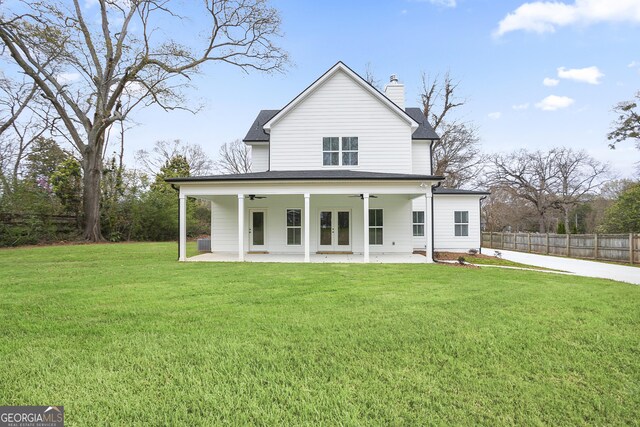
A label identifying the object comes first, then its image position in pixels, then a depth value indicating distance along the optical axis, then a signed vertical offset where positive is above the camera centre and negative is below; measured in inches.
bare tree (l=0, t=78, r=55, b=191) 929.8 +323.6
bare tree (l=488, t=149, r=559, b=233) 1346.0 +206.1
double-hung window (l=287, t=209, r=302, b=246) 594.9 -3.4
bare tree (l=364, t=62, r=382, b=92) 1108.5 +520.7
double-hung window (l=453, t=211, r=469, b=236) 647.1 +4.3
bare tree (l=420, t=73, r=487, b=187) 1076.5 +313.7
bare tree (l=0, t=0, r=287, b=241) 791.7 +438.4
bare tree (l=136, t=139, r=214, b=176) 1482.5 +333.5
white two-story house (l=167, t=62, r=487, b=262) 585.0 +108.5
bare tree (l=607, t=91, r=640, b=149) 854.5 +273.7
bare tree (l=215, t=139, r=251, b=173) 1582.3 +340.2
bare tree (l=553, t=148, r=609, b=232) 1343.5 +214.1
